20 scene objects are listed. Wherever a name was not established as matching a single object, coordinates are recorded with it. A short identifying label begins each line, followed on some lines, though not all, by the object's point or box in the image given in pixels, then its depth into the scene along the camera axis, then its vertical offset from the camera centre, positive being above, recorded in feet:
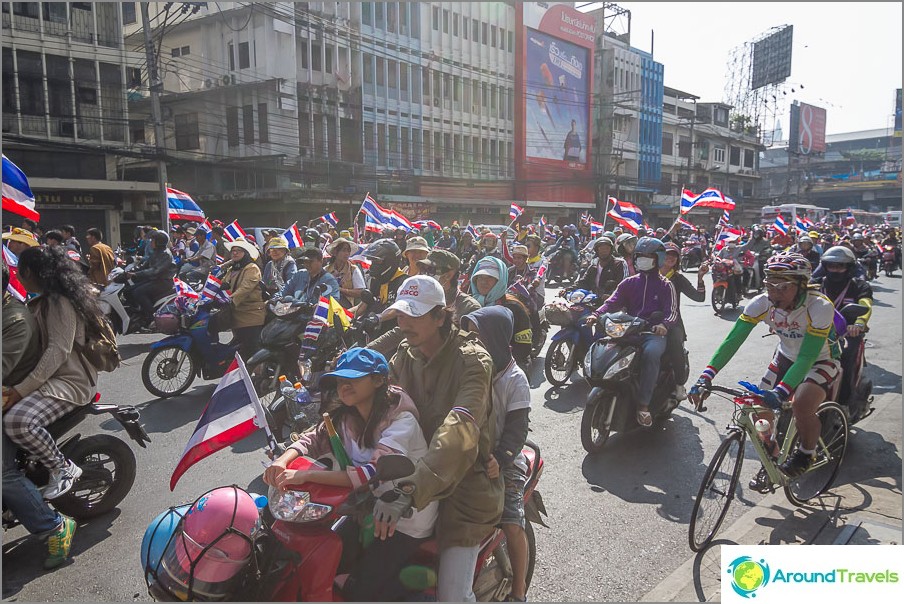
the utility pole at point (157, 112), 58.59 +9.73
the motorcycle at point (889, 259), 70.59 -5.80
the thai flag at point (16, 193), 18.20 +0.52
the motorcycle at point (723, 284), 42.78 -5.33
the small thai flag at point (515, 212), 57.70 -0.19
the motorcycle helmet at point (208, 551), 6.88 -3.90
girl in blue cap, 7.55 -2.96
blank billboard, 165.75 +42.12
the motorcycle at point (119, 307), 29.91 -4.86
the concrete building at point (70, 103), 75.05 +13.84
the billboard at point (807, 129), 186.39 +25.48
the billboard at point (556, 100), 143.02 +26.74
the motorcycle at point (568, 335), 23.02 -4.86
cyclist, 12.78 -3.01
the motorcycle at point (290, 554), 6.95 -4.05
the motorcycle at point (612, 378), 16.85 -4.68
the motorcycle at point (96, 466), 12.50 -5.51
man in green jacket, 7.29 -2.85
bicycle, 11.80 -5.16
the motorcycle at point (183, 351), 22.34 -5.25
